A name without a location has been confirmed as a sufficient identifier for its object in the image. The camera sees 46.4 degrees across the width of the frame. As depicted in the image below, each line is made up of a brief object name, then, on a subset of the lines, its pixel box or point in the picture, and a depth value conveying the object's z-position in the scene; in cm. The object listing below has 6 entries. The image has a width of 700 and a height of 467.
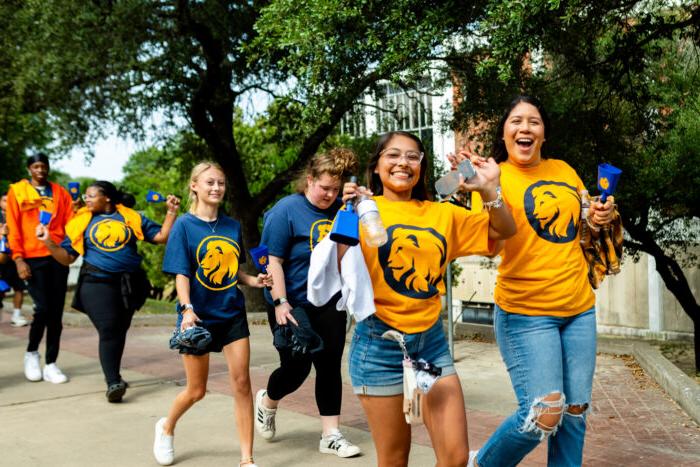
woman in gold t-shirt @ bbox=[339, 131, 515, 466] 320
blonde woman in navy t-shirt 461
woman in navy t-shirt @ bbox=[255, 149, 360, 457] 471
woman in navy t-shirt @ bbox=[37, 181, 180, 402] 662
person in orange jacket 753
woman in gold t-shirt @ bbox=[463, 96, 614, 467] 352
